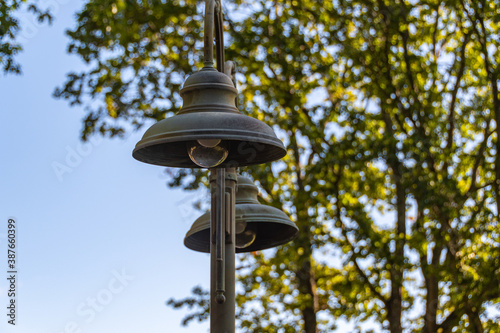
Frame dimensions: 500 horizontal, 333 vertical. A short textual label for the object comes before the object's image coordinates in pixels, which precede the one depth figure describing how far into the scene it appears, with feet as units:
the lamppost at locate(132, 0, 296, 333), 25.72
